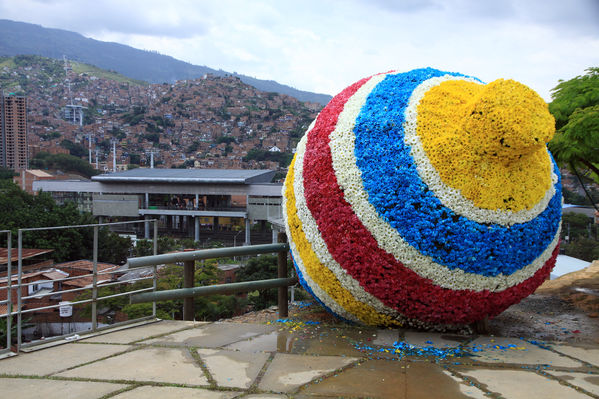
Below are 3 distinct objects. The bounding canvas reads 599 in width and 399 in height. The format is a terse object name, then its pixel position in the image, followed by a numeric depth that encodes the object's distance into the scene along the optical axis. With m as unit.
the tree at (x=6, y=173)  76.76
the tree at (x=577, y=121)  7.30
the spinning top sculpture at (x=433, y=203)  4.81
